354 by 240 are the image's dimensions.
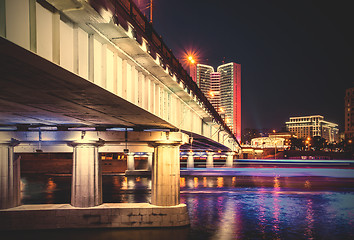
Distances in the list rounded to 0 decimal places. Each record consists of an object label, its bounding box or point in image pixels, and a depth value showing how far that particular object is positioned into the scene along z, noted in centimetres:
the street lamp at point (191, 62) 2496
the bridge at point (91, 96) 755
